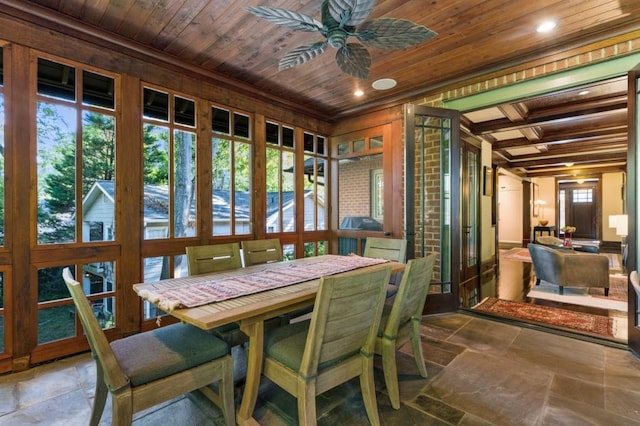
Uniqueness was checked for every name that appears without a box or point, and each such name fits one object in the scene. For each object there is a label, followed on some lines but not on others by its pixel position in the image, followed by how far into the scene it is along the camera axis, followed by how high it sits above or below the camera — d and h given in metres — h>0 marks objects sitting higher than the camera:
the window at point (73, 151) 2.41 +0.55
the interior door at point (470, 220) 4.82 -0.15
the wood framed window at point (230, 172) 3.41 +0.49
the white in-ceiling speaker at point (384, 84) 3.48 +1.54
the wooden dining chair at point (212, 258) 2.38 -0.37
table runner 1.55 -0.44
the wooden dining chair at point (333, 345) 1.39 -0.72
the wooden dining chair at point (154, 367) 1.29 -0.74
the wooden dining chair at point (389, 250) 3.03 -0.40
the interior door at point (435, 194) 3.46 +0.22
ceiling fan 1.65 +1.12
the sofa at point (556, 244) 5.86 -0.69
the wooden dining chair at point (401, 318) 1.81 -0.69
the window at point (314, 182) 4.46 +0.47
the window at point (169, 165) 2.94 +0.51
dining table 1.41 -0.46
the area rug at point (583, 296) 3.88 -1.22
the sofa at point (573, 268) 4.18 -0.83
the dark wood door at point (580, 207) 11.03 +0.14
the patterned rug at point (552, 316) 3.05 -1.21
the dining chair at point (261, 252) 2.79 -0.37
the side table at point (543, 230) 10.51 -0.71
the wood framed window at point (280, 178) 3.96 +0.48
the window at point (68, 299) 2.38 -0.71
